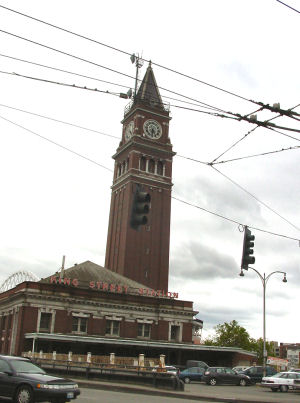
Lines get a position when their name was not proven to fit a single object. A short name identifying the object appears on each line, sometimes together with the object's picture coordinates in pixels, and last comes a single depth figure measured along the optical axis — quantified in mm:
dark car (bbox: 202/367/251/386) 33531
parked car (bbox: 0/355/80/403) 13312
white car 31422
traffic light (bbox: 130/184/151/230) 14641
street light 37594
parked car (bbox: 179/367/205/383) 35847
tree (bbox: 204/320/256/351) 92375
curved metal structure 61081
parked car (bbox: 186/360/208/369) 40638
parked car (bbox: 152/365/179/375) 25328
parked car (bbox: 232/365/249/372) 45212
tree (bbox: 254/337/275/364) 98938
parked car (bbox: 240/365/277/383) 38531
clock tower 73188
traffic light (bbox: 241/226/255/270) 19766
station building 48656
